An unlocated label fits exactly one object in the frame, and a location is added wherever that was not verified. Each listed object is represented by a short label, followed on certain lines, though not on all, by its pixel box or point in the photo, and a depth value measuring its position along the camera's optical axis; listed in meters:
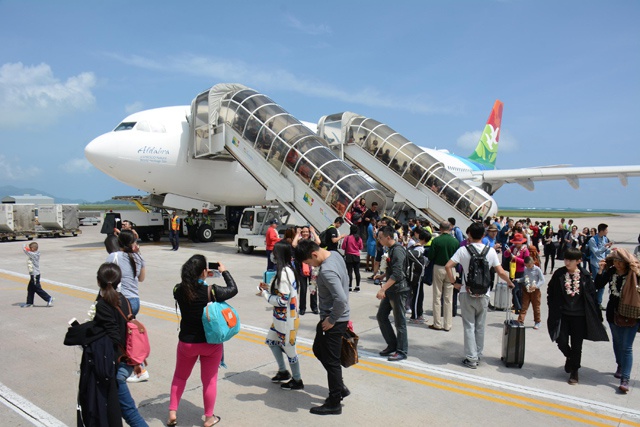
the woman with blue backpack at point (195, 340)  3.65
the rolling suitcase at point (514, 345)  5.36
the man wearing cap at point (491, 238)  8.70
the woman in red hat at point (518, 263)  7.93
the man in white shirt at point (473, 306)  5.39
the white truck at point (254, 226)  15.41
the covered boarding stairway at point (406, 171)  17.81
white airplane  16.98
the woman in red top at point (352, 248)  9.54
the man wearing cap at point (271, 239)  10.02
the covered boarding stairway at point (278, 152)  13.98
